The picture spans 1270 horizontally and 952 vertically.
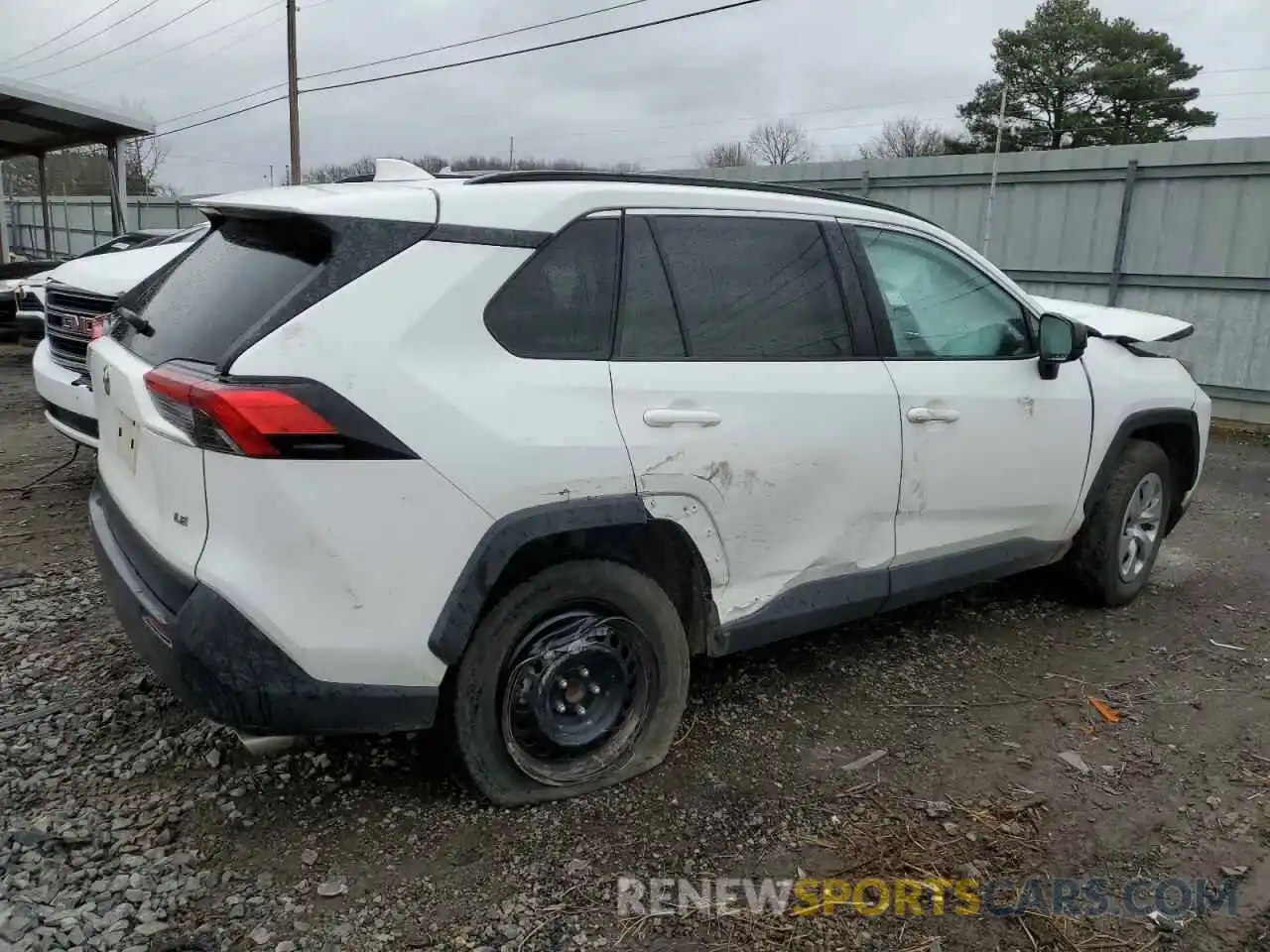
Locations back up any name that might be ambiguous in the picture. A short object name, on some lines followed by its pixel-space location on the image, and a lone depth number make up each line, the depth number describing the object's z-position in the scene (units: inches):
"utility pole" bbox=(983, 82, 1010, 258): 444.8
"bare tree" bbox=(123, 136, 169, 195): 1911.9
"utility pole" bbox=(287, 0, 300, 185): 943.0
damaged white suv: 91.8
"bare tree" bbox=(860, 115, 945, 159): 1678.2
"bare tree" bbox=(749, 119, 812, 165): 1985.7
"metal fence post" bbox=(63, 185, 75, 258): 1203.9
